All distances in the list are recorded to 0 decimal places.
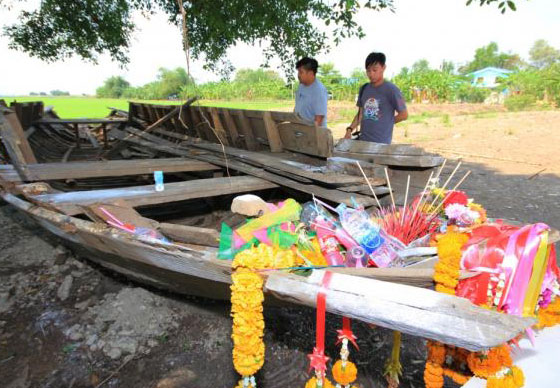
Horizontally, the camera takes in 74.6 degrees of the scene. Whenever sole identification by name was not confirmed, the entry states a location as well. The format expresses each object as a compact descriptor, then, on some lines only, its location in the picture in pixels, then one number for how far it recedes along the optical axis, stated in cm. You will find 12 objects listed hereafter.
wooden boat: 125
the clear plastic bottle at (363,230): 169
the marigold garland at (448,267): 139
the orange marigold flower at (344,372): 160
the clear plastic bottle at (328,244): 173
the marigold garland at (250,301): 145
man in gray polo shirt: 416
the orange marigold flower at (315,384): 158
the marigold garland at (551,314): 166
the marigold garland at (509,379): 151
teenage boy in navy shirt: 363
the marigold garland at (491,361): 151
